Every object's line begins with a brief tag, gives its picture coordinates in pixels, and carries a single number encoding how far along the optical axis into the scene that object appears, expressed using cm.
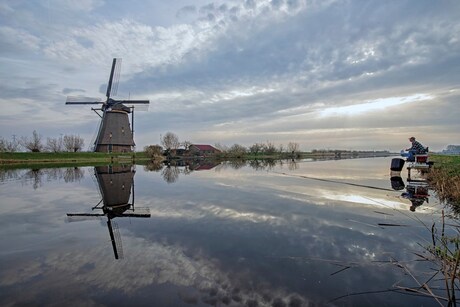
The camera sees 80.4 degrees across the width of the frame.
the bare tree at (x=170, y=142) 7512
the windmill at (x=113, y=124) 4975
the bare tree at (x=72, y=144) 6606
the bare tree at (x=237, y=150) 7582
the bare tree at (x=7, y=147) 4878
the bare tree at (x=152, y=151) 6184
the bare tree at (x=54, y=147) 6384
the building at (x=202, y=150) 8420
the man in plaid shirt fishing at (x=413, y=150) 1616
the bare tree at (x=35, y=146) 5678
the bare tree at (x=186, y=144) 8110
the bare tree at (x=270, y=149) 8862
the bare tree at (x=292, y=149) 9786
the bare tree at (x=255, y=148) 8814
